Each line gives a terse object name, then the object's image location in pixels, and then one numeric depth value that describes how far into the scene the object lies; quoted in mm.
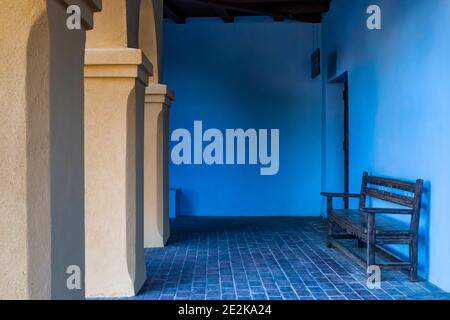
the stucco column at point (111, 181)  3895
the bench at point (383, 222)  4285
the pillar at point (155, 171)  6074
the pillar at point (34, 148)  1750
